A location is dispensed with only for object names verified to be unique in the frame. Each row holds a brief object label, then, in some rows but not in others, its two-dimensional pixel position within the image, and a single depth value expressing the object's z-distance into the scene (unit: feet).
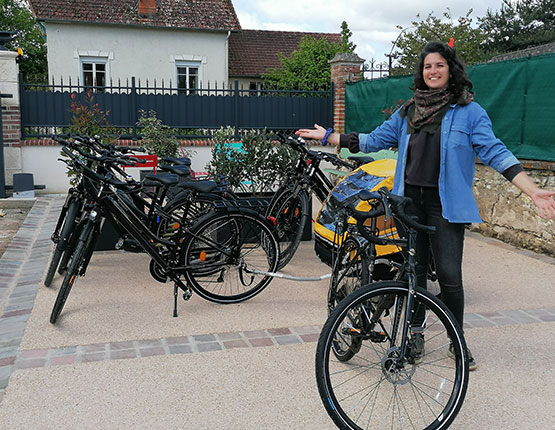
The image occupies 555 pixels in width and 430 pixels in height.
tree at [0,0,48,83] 136.46
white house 70.64
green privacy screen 22.22
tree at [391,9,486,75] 80.33
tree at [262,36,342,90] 73.97
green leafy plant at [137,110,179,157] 29.63
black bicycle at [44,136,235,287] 15.79
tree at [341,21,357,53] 89.30
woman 11.30
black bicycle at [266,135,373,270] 19.11
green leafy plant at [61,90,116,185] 27.43
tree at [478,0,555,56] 111.45
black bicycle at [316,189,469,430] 9.29
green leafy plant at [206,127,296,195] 22.93
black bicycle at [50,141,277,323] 14.93
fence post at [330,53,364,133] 43.78
